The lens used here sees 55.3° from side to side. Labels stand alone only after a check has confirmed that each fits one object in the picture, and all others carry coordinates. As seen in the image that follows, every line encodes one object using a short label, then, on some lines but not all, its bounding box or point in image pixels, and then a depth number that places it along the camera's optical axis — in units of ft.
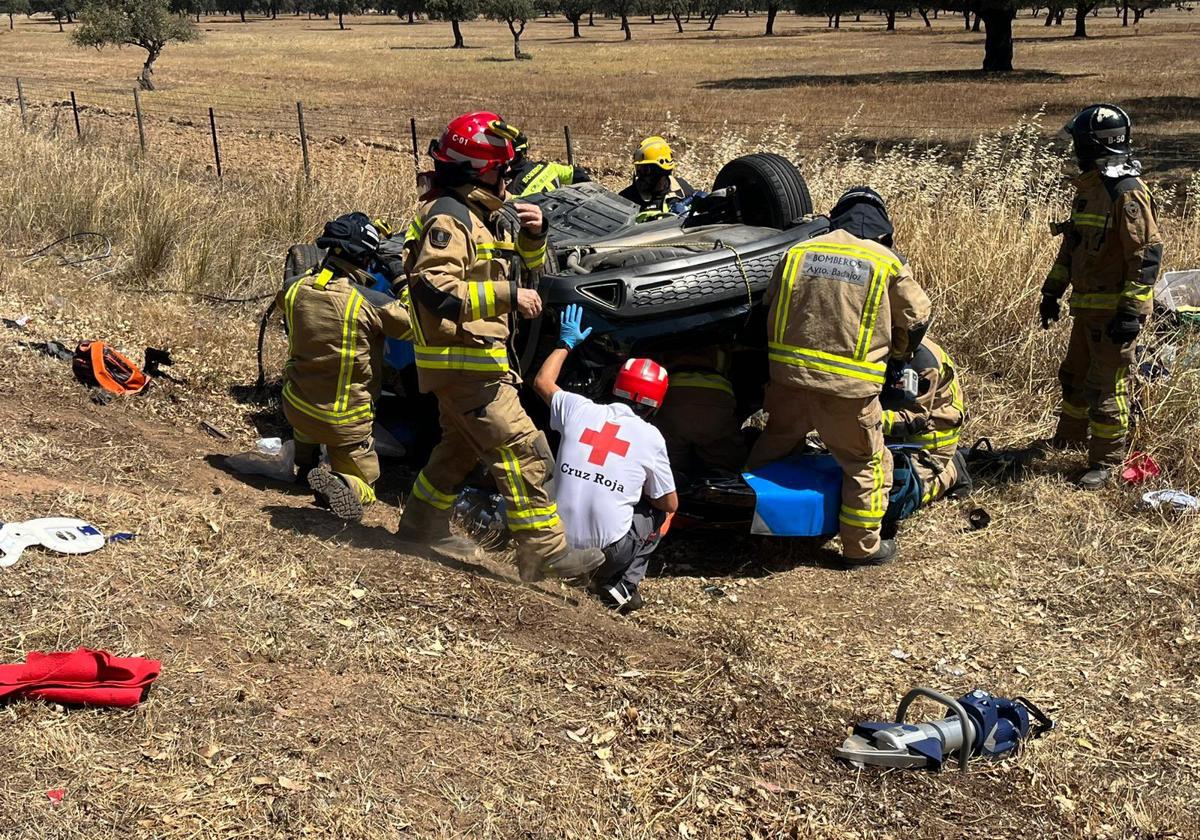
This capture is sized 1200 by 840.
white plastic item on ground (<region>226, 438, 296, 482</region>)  20.11
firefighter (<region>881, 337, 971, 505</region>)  19.15
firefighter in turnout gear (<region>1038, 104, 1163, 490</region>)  19.83
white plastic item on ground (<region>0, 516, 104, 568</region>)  13.70
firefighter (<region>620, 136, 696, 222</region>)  26.71
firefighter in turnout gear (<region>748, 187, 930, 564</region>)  16.83
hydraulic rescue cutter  11.64
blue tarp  17.38
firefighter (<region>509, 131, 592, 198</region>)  24.62
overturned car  17.90
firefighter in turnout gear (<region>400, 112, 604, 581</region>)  14.73
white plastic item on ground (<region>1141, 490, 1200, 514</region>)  18.85
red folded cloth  10.95
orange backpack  22.65
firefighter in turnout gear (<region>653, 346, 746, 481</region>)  18.93
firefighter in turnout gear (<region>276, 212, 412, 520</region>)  18.83
